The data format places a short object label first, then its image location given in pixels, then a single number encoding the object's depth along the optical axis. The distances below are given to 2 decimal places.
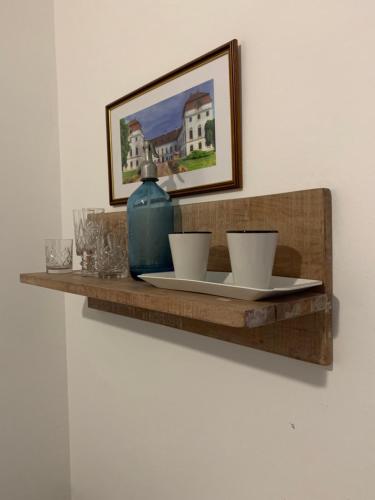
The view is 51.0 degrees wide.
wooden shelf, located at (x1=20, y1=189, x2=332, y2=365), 0.48
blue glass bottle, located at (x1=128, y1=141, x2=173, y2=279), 0.71
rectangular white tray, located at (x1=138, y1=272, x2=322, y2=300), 0.48
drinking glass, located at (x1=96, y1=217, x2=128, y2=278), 0.79
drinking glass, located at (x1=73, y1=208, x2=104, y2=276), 0.84
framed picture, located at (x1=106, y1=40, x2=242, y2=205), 0.67
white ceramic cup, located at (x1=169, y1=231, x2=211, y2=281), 0.58
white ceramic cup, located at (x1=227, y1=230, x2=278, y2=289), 0.50
